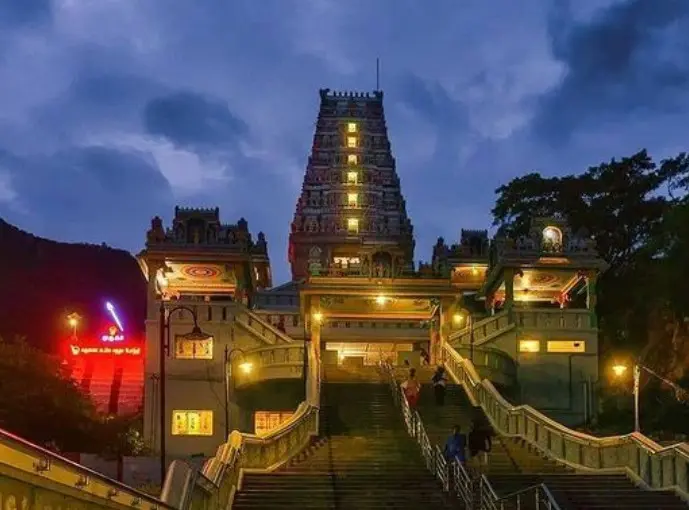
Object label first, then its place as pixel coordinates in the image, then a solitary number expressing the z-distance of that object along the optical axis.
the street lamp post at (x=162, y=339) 22.84
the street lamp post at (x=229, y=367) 39.25
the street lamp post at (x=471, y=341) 40.49
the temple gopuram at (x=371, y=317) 41.53
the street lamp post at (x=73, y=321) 66.88
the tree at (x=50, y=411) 38.72
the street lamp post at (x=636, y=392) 28.42
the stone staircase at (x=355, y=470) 21.91
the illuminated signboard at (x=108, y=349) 58.84
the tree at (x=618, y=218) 50.44
